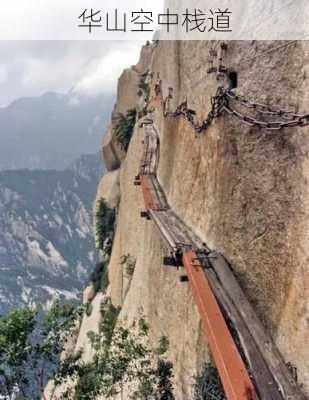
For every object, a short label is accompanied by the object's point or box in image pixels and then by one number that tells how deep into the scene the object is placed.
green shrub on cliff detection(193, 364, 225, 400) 13.05
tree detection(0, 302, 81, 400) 14.12
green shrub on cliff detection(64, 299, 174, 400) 15.42
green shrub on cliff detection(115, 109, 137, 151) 48.09
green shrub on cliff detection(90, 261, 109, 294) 46.12
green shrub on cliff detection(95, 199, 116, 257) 49.72
